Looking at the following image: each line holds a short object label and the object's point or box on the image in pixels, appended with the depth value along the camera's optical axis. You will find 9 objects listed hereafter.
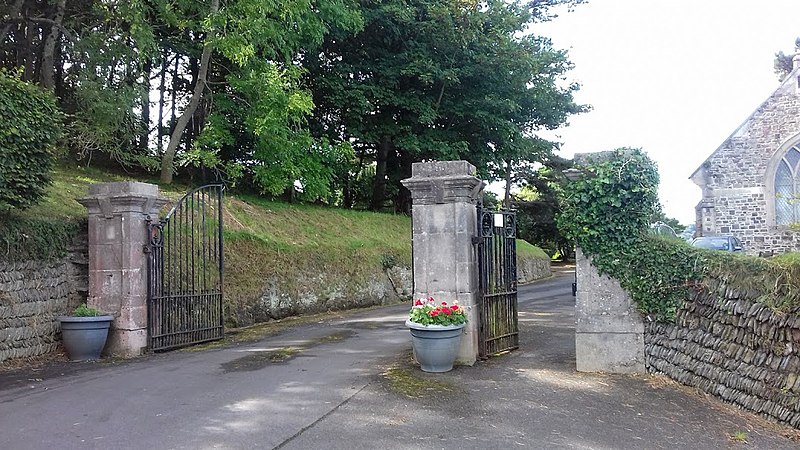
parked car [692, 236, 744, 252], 17.39
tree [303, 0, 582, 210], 20.89
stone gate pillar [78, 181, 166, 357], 9.12
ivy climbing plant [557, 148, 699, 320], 7.14
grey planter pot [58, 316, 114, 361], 8.61
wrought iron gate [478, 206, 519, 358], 8.16
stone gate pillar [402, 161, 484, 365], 7.75
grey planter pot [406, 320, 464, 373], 7.29
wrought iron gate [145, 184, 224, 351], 9.50
